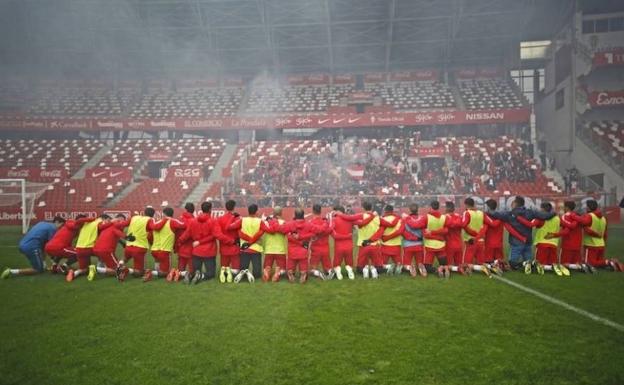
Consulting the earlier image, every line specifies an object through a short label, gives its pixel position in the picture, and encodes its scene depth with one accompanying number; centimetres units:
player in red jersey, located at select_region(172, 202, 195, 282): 708
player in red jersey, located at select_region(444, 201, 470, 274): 714
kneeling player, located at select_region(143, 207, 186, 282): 708
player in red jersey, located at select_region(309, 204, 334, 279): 705
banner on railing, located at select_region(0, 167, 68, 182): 2379
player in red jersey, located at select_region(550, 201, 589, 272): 725
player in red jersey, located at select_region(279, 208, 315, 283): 692
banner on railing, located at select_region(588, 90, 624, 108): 2341
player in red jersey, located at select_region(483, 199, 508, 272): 744
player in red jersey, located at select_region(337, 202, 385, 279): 718
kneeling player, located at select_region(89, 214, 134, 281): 740
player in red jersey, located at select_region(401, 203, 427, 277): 721
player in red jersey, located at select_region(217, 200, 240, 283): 700
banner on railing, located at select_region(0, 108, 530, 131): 2694
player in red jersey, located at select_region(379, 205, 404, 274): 725
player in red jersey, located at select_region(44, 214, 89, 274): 761
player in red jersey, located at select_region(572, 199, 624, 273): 726
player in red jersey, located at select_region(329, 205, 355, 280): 716
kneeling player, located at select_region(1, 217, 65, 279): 763
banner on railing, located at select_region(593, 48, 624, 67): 2288
